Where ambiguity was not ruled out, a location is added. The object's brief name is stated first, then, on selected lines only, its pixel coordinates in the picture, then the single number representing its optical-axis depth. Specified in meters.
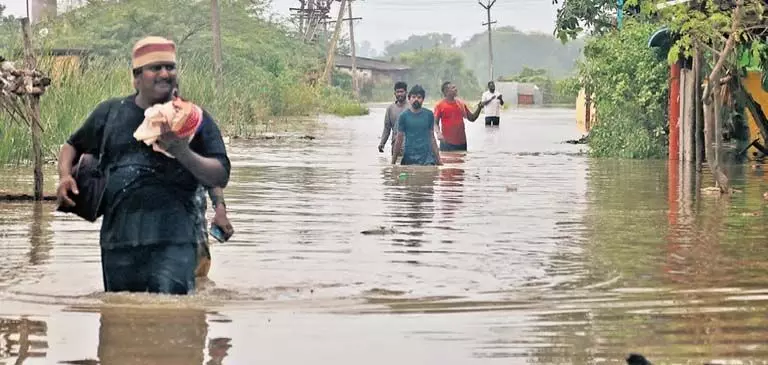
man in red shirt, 24.72
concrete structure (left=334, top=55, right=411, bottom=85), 110.86
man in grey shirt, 22.59
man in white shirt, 45.81
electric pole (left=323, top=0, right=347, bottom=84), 86.35
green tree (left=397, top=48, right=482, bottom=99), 140.00
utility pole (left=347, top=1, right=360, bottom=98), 97.00
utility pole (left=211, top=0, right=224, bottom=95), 47.00
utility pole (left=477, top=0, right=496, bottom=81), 109.81
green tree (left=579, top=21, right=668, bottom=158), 26.73
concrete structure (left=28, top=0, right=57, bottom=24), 65.38
